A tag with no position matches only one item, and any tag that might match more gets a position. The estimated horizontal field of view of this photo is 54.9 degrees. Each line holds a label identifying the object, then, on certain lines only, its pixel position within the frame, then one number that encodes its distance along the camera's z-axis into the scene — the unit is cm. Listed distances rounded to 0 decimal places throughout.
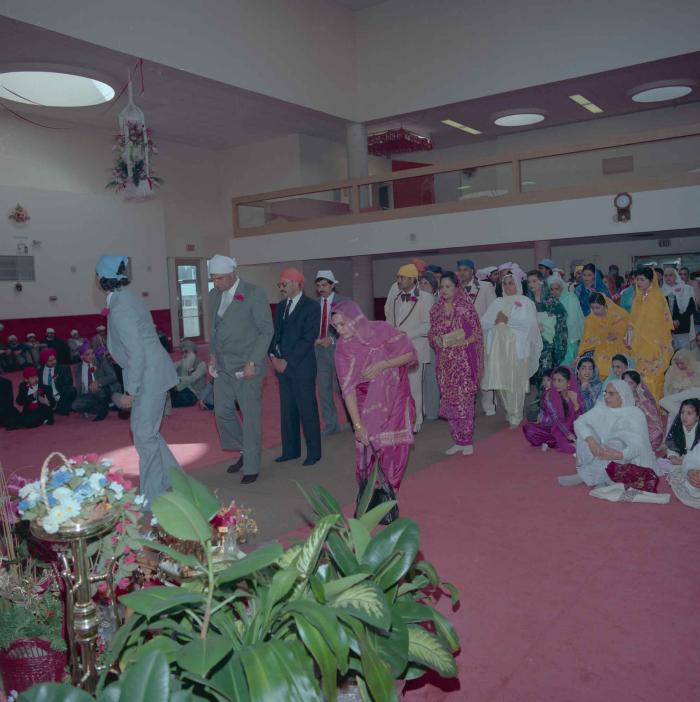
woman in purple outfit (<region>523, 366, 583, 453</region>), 523
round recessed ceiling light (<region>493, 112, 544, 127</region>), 1342
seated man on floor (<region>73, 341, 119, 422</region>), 768
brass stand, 171
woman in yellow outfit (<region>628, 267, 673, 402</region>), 580
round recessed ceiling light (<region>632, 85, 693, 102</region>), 1186
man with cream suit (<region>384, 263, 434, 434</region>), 588
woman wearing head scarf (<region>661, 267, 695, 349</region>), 785
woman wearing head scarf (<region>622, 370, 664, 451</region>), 490
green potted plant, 142
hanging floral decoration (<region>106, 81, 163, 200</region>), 860
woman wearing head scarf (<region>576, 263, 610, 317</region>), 767
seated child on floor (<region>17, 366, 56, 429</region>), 734
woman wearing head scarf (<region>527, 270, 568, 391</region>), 667
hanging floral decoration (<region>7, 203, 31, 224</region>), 1238
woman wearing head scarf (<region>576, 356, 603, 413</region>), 539
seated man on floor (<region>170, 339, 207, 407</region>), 812
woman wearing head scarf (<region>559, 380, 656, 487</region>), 424
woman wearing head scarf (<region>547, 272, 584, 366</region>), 683
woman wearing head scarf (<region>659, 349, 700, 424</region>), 491
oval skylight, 998
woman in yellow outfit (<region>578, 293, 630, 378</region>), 611
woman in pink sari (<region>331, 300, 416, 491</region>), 342
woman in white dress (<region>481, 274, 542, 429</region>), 612
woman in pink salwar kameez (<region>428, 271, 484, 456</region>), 519
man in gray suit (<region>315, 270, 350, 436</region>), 607
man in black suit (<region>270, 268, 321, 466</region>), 505
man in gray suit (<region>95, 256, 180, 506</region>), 373
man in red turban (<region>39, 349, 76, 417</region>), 801
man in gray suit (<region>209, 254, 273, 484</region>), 458
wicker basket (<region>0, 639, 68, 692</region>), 202
